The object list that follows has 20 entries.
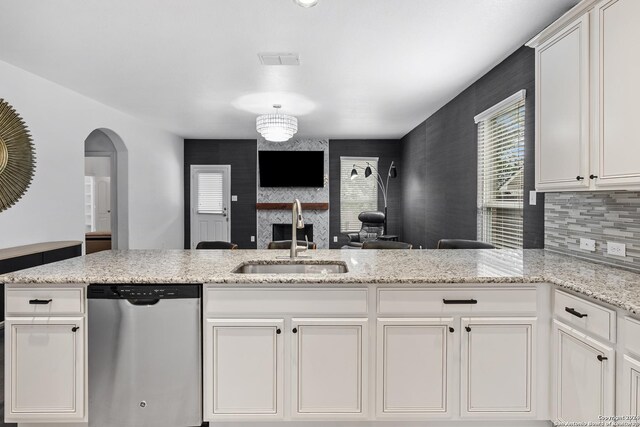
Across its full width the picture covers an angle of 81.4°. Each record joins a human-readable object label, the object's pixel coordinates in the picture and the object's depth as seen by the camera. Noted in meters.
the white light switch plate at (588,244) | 2.17
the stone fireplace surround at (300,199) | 7.86
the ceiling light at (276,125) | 5.07
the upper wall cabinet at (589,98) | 1.60
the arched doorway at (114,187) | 5.71
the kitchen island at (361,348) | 1.80
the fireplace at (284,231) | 7.88
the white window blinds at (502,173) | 3.15
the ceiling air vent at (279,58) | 3.26
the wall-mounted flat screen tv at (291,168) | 7.75
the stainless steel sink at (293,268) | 2.33
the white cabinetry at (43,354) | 1.79
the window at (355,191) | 7.89
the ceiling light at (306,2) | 2.35
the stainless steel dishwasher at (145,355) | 1.79
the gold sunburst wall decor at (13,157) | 3.49
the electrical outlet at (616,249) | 1.96
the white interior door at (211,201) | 7.88
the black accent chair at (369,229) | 6.46
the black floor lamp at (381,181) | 7.71
